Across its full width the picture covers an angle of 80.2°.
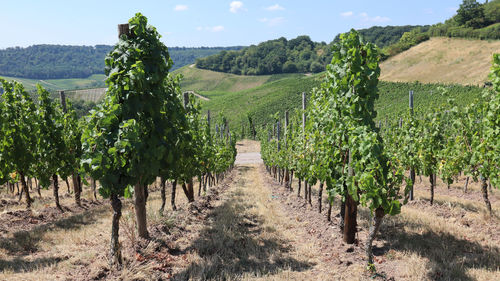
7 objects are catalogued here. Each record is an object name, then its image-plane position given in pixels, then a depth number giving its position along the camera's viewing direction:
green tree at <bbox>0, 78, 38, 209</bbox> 8.76
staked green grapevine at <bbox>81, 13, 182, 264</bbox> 4.68
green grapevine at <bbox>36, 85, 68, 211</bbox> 9.61
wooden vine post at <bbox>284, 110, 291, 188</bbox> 15.31
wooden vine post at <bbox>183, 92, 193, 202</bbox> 9.66
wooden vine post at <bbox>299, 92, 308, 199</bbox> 10.97
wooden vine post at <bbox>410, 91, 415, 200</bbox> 10.54
